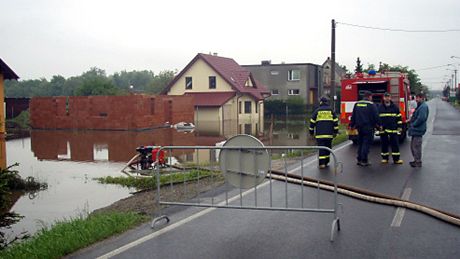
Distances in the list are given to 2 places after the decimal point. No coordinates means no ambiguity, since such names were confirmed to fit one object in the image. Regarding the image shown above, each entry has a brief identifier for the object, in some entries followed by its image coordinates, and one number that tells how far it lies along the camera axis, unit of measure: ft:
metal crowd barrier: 21.65
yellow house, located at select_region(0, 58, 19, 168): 57.47
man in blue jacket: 39.19
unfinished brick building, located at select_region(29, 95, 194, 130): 126.62
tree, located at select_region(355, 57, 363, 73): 141.69
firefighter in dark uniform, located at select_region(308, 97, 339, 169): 39.29
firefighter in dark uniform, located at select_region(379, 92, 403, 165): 42.04
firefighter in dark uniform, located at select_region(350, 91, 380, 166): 40.75
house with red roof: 149.07
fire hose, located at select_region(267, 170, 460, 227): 22.53
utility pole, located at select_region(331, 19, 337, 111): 84.22
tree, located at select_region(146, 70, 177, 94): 281.68
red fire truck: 58.90
